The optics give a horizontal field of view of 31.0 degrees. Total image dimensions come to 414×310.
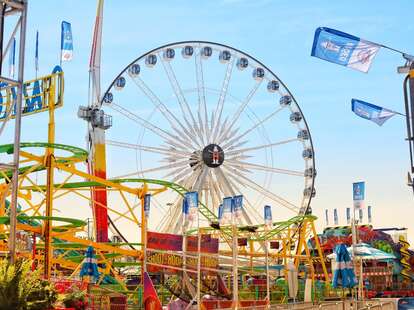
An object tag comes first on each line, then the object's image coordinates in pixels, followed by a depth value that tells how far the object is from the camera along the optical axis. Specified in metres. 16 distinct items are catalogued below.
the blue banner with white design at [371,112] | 18.28
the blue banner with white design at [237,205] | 24.69
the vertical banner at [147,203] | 30.33
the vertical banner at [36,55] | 25.22
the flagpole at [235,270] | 19.96
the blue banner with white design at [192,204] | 24.33
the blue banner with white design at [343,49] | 15.04
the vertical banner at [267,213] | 41.27
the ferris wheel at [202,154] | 42.56
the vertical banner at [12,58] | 23.30
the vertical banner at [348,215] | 62.57
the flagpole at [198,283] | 19.98
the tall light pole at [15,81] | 15.20
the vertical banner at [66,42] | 26.94
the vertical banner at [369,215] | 78.65
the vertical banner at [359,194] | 30.48
